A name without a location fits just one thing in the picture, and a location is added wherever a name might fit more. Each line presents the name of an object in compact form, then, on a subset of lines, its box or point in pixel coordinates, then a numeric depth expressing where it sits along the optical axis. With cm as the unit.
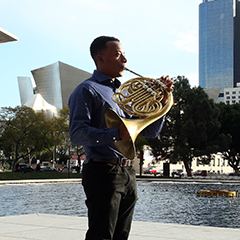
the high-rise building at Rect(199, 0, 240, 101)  19750
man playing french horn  260
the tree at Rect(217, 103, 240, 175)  4637
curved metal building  7632
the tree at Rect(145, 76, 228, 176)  4053
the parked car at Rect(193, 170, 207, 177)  5865
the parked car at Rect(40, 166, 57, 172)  5172
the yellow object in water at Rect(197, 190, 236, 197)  1767
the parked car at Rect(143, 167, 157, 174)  6240
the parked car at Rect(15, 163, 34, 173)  4527
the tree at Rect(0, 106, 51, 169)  4041
